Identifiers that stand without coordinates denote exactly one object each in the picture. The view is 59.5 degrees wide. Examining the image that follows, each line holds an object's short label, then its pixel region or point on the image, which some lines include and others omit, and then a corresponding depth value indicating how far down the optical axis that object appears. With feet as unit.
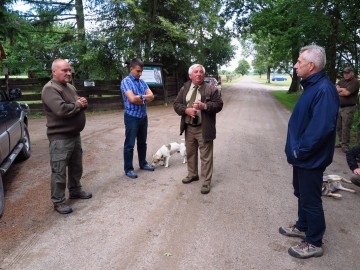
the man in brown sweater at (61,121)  12.94
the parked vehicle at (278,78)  242.37
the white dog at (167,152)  20.13
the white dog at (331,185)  15.91
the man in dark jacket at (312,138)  9.43
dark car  15.40
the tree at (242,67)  419.33
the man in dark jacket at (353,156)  13.79
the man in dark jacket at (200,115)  15.31
